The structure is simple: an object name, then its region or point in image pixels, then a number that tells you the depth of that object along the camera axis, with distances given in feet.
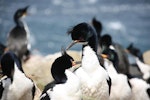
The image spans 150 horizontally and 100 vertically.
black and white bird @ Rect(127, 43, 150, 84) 61.57
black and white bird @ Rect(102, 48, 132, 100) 42.83
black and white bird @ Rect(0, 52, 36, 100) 35.76
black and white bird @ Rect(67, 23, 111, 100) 36.83
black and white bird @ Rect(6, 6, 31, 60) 71.91
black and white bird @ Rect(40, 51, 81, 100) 32.99
